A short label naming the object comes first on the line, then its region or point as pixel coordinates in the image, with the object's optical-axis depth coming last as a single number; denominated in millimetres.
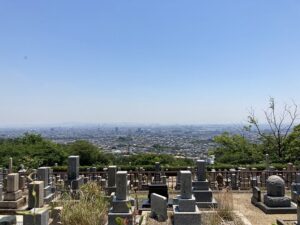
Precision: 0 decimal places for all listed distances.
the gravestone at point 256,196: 9592
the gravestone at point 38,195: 7940
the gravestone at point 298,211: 6783
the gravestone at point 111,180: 9985
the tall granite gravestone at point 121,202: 7109
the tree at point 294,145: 18161
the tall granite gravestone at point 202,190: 9464
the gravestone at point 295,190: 9494
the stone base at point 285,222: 6948
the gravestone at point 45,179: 10062
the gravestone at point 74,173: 10452
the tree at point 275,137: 19184
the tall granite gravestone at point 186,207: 7306
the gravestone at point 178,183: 11797
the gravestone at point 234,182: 12123
